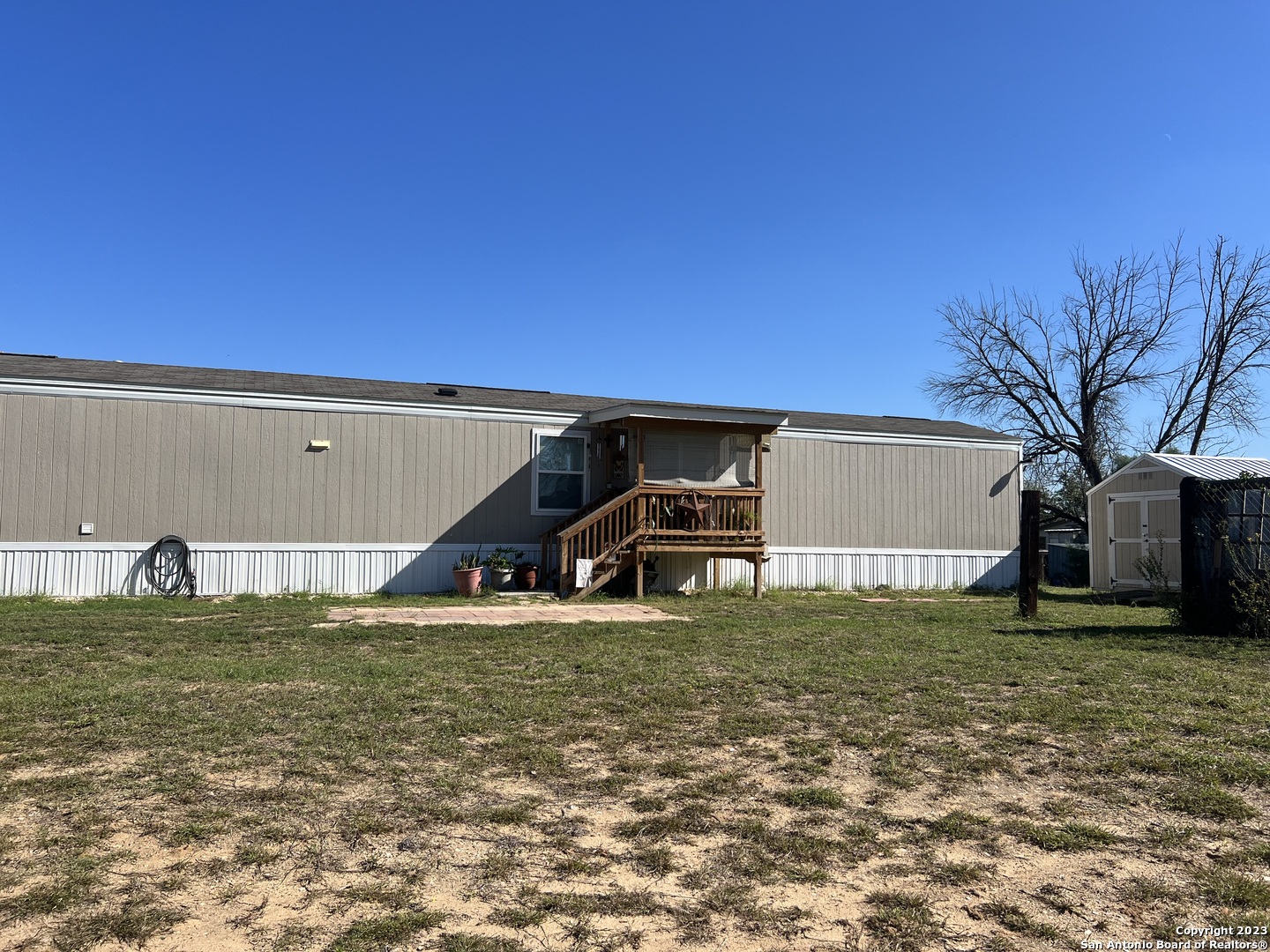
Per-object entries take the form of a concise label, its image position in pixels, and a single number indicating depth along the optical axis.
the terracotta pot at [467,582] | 11.48
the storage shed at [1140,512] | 13.39
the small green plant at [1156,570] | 12.29
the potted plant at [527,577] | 11.97
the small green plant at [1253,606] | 7.74
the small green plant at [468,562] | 11.97
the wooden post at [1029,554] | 9.34
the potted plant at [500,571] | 11.79
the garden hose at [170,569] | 10.85
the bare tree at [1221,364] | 22.95
